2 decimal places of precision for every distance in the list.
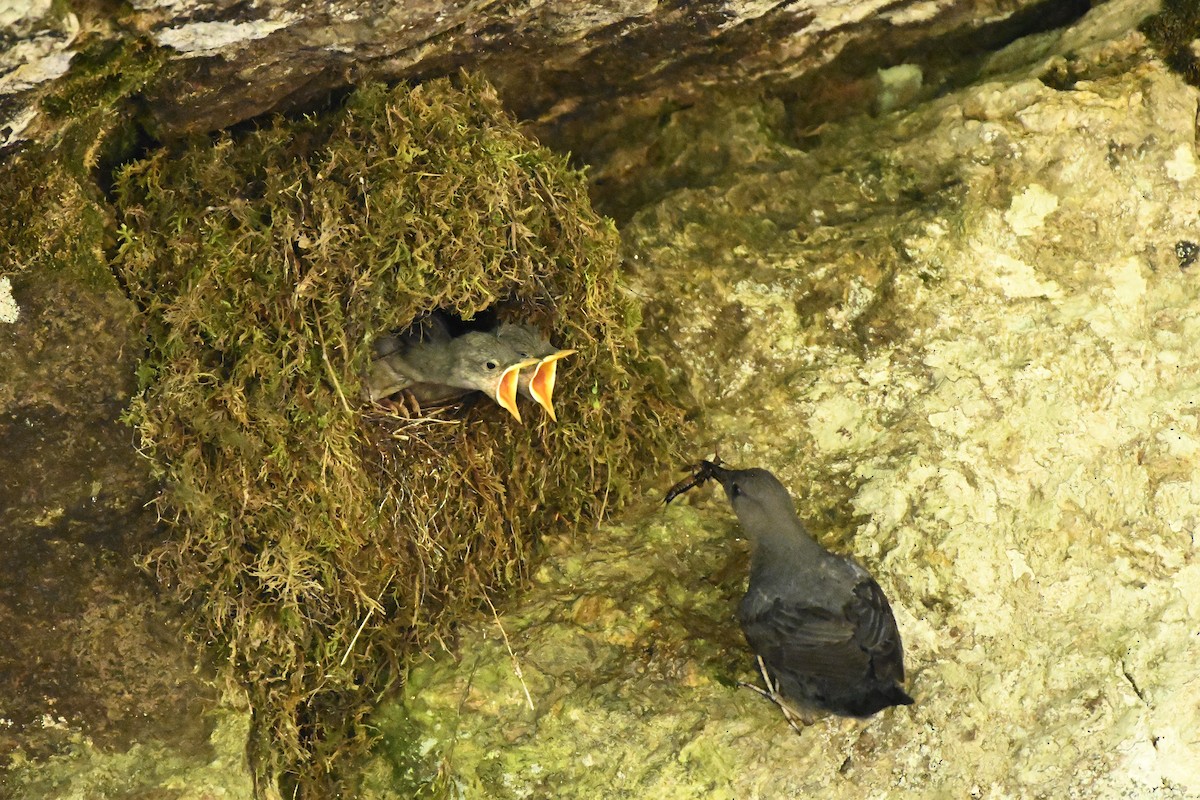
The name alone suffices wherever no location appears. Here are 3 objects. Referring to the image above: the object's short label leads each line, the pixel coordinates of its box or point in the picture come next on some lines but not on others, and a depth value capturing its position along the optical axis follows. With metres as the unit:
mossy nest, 7.64
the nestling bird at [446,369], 8.30
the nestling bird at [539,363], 8.30
